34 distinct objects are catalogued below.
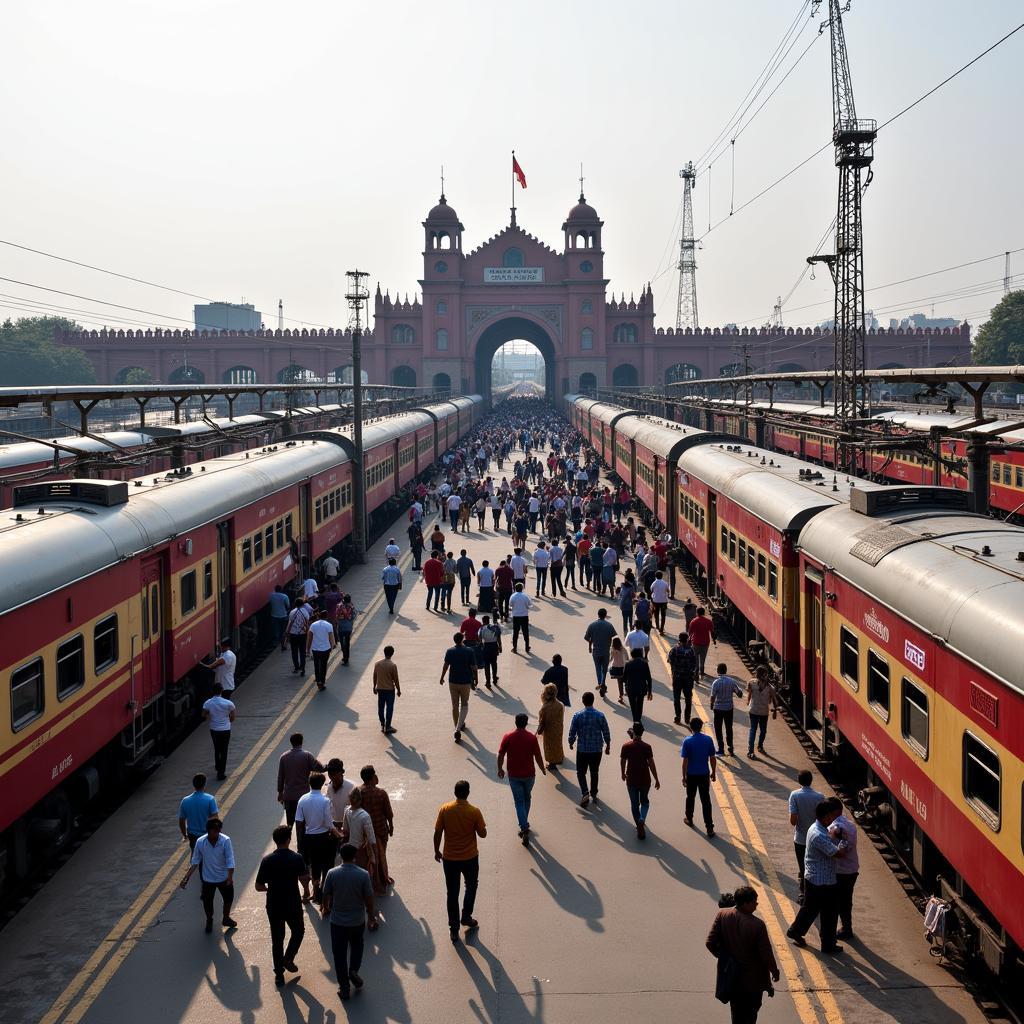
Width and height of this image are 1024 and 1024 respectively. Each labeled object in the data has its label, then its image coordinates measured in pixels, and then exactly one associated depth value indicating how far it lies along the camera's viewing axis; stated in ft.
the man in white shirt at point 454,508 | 110.02
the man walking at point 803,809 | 32.22
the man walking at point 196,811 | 33.12
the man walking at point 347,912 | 27.25
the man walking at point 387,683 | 48.19
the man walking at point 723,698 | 45.03
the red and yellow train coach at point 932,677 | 23.97
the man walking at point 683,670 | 49.37
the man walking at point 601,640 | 55.01
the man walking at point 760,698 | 44.47
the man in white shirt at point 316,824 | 32.58
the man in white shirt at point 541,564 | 79.15
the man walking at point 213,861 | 30.60
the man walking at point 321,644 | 55.52
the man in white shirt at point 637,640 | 51.93
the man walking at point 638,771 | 37.42
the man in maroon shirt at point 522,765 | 36.99
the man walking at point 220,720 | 42.16
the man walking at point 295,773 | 35.96
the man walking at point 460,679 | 48.70
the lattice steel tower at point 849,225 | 111.96
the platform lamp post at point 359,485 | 97.19
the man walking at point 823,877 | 29.27
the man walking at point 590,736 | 39.96
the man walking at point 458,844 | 30.55
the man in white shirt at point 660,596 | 67.31
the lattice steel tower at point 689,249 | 354.95
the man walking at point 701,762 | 37.35
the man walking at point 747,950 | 23.94
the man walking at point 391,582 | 73.26
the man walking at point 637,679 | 48.85
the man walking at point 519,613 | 63.10
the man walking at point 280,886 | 28.25
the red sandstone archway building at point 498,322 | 318.86
